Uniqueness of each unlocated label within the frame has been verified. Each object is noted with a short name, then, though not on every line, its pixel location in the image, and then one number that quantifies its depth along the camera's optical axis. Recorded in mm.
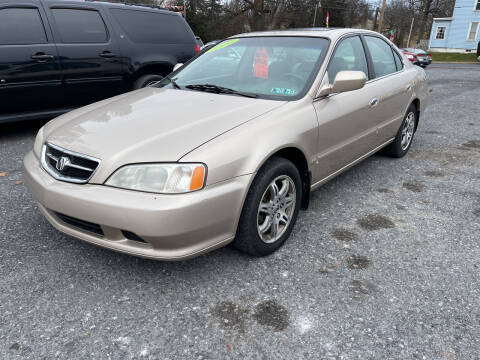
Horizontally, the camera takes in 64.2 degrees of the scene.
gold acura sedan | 2145
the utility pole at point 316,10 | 39984
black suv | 4863
